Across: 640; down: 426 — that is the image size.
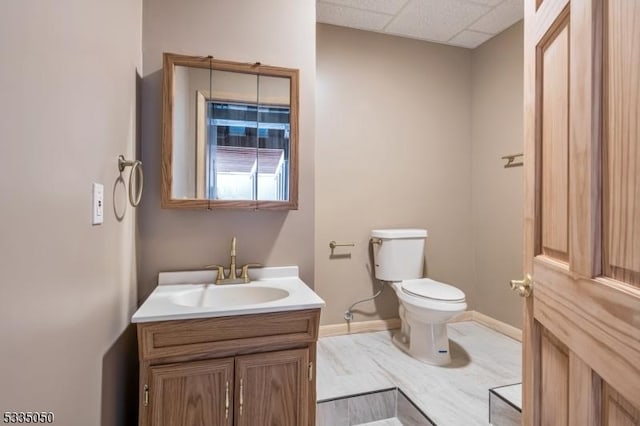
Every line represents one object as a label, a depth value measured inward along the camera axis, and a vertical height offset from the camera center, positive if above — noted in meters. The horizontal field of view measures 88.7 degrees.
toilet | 1.98 -0.51
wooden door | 0.52 +0.00
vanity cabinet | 1.14 -0.58
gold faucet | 1.53 -0.29
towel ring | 1.21 +0.16
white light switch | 0.97 +0.02
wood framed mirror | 1.49 +0.37
